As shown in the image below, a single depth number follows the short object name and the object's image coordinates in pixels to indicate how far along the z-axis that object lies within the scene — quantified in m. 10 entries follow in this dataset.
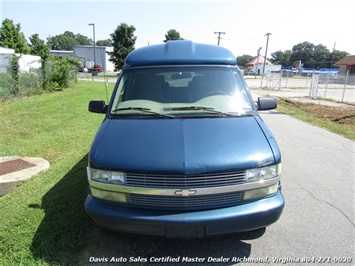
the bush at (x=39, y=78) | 12.48
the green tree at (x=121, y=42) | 43.89
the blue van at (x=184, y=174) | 2.37
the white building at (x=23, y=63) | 12.71
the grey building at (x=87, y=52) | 59.99
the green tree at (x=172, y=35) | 51.31
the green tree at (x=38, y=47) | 31.07
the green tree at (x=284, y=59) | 122.19
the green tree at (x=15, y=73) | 12.49
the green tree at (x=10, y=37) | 29.19
